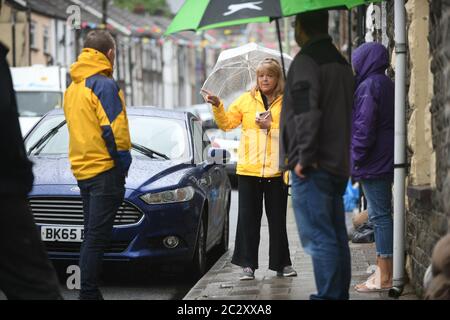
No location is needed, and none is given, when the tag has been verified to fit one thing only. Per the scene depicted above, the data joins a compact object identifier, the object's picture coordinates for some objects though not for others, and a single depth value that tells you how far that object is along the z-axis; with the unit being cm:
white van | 4678
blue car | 1400
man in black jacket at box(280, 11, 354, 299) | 956
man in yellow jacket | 1167
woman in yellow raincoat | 1410
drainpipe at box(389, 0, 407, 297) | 1178
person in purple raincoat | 1213
